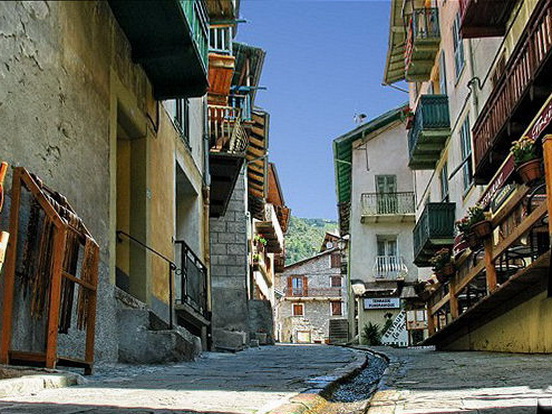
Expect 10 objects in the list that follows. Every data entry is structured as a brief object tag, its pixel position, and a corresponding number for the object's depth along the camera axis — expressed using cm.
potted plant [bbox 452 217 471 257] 1224
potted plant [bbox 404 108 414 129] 2829
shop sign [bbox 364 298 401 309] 3819
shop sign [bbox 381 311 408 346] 3388
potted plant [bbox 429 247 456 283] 1488
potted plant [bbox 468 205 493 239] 1176
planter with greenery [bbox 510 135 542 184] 951
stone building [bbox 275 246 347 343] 6931
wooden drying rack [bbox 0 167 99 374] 614
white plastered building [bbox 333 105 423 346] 3853
